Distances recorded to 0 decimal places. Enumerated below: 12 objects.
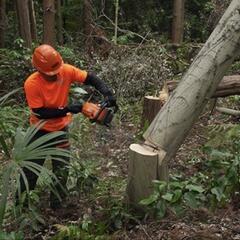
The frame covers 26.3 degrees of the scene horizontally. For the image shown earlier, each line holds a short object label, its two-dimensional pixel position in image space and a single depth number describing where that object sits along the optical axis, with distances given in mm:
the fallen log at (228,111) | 7966
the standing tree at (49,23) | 14125
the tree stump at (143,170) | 4984
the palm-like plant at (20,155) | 3721
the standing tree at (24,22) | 15312
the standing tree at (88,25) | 14016
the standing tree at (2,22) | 17922
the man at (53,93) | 5449
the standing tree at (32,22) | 17500
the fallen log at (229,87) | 7910
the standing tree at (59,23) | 19312
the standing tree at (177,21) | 18766
